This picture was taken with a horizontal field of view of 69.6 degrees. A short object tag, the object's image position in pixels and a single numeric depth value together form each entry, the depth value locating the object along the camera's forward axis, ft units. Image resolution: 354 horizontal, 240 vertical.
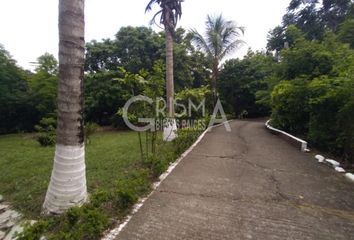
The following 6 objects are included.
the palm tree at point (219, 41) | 58.80
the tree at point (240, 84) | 84.74
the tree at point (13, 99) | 49.54
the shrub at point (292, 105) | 31.72
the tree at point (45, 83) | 50.98
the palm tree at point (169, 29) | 32.19
